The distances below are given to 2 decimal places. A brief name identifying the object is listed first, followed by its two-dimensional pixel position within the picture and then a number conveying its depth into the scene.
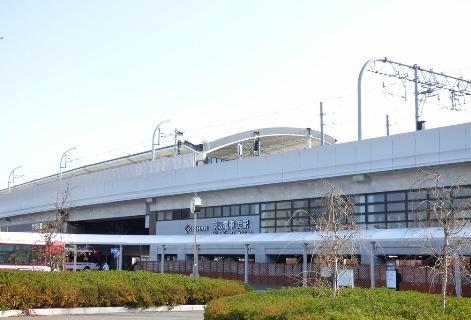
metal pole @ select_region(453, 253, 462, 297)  20.76
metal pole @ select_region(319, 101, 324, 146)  44.34
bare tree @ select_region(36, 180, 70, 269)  34.46
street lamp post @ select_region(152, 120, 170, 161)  55.13
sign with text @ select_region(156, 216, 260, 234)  41.26
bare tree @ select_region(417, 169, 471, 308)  13.11
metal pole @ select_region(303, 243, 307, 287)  29.48
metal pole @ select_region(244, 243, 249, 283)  33.61
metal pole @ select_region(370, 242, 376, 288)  26.95
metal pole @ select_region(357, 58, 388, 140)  33.44
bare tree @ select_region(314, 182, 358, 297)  16.00
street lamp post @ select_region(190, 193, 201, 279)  29.70
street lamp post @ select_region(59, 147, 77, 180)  67.71
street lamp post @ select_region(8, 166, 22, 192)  85.40
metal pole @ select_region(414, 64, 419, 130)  34.28
